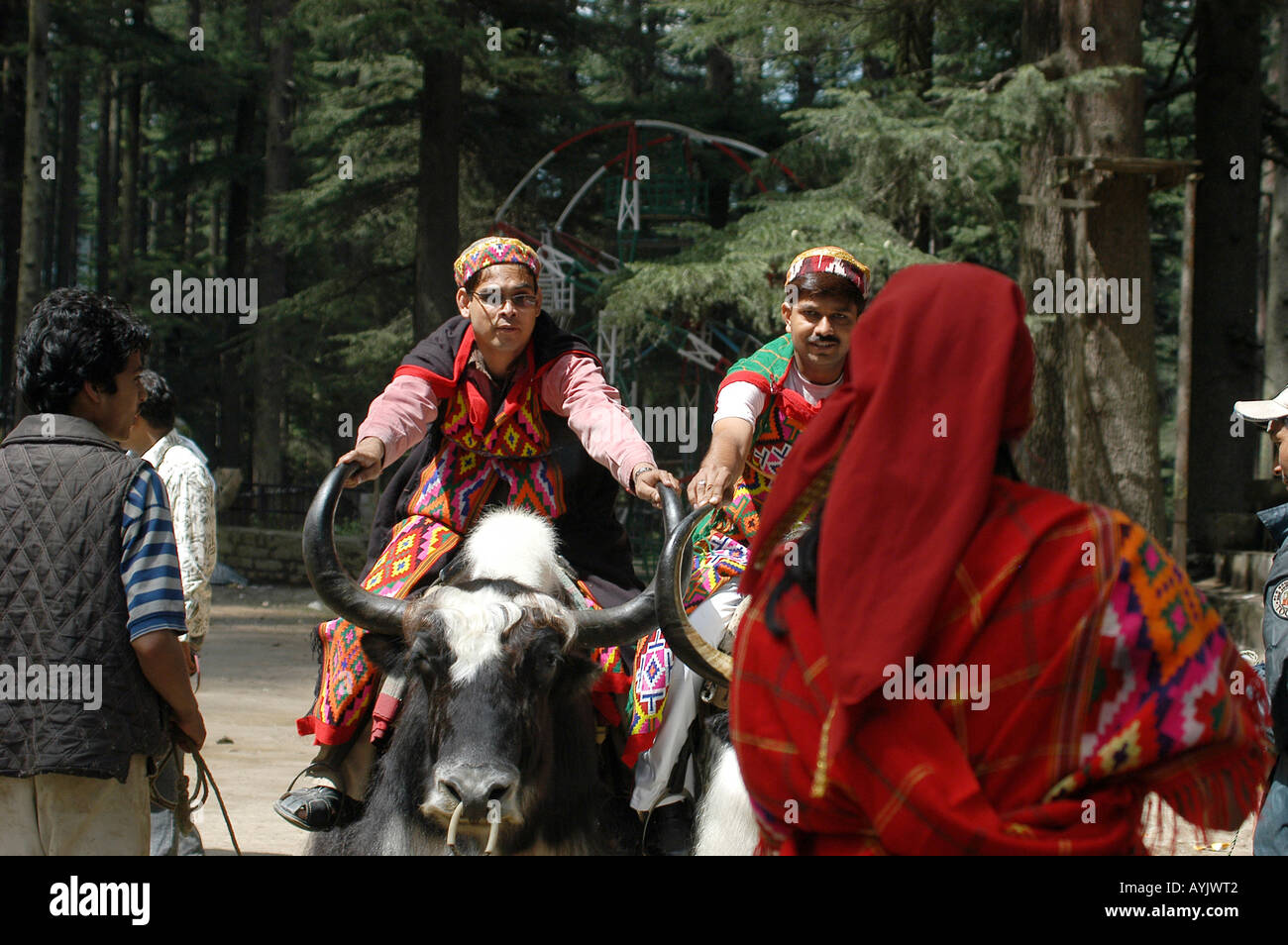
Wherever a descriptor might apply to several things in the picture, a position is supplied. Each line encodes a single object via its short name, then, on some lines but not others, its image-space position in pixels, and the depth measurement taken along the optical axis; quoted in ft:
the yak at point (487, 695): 13.15
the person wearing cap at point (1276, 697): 12.36
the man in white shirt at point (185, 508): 18.58
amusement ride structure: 55.06
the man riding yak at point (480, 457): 15.05
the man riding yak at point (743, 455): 14.65
